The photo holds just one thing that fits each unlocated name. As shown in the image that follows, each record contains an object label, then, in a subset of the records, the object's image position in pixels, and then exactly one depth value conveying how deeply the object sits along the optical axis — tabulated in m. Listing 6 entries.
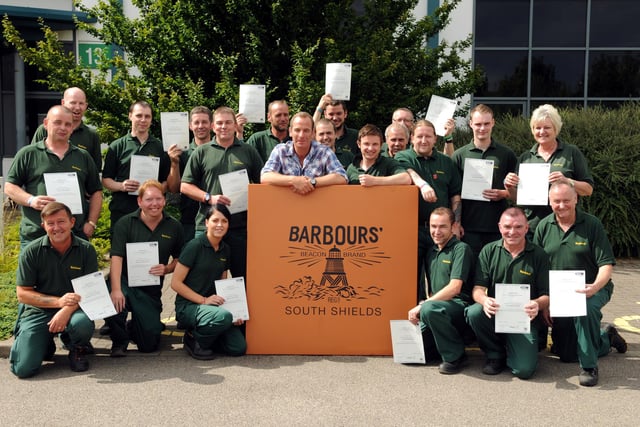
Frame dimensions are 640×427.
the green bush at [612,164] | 10.94
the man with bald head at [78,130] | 6.89
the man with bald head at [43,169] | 6.22
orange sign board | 6.23
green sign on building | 15.98
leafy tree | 9.91
